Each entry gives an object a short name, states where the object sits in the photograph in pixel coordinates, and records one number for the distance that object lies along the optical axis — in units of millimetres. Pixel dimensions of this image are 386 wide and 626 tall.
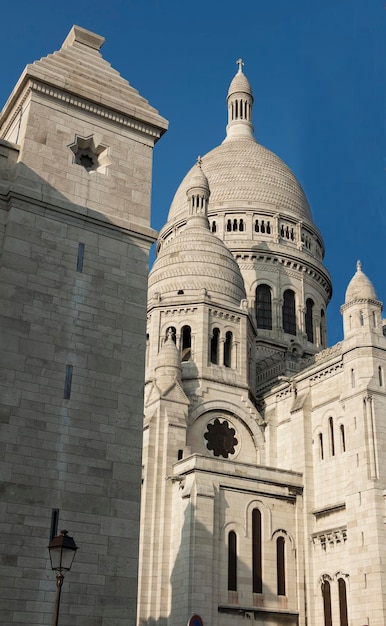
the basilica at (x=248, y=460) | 35031
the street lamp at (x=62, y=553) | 13431
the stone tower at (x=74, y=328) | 17828
